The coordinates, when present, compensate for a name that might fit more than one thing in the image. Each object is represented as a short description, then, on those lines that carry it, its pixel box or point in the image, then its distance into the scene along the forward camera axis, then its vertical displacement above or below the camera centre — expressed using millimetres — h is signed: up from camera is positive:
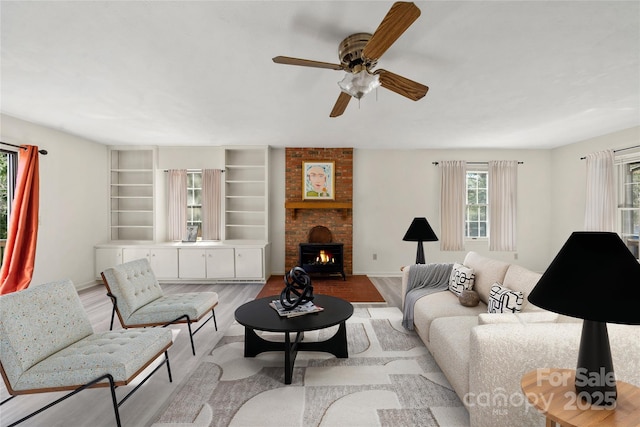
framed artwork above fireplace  5875 +621
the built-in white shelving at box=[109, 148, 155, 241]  5906 +342
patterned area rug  1895 -1266
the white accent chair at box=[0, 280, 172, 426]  1679 -854
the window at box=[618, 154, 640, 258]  4508 +192
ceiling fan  1642 +953
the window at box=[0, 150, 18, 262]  3980 +317
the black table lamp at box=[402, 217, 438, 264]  3812 -264
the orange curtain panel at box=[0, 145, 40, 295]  3766 -216
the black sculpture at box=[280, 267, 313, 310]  2648 -679
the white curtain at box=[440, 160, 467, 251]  5949 +261
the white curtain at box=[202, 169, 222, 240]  5773 +170
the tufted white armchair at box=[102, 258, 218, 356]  2652 -852
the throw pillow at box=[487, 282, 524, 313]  2254 -664
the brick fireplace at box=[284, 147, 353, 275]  5918 +44
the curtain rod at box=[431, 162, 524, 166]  5988 +981
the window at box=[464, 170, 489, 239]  6138 +121
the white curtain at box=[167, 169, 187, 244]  5859 +169
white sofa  1551 -753
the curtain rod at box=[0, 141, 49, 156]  3786 +815
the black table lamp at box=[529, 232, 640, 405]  1045 -288
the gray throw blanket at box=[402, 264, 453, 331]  3484 -738
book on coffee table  2504 -820
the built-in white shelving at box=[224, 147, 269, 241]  5945 +355
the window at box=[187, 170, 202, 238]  6008 +253
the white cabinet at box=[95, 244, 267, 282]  5465 -878
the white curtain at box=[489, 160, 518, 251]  5945 +217
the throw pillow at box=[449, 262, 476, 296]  3074 -677
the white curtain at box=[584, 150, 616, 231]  4684 +329
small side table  1098 -732
